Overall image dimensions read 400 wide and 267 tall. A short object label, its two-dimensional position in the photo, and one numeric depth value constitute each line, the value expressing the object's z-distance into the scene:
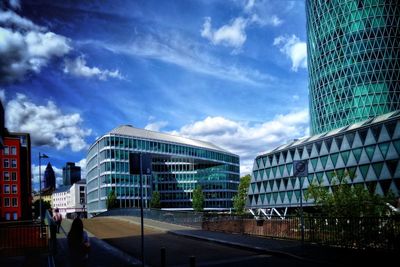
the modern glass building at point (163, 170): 119.06
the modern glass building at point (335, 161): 46.31
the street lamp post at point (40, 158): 52.97
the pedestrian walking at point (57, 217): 29.42
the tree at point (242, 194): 107.20
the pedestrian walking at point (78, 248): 10.47
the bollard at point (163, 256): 12.51
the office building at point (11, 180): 106.31
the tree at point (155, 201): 114.19
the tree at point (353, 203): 22.55
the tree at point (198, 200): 120.44
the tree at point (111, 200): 110.38
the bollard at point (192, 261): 9.82
